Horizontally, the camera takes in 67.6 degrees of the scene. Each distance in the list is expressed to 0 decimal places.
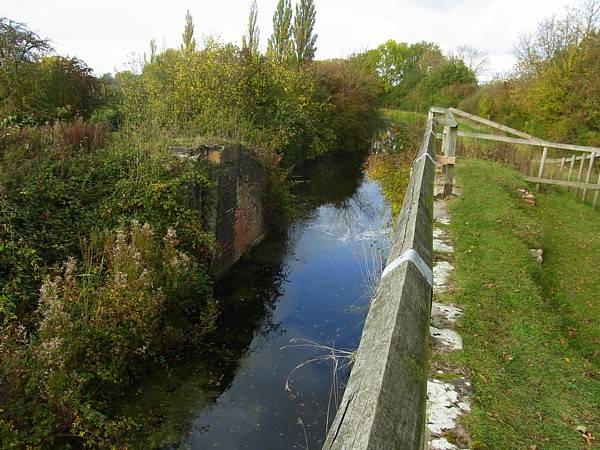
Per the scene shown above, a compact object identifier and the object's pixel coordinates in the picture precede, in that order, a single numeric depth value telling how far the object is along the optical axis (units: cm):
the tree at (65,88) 1151
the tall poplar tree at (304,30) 3481
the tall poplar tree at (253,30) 3303
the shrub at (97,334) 436
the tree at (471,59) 5306
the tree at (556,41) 1947
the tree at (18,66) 1067
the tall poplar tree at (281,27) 3506
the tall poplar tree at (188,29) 3027
